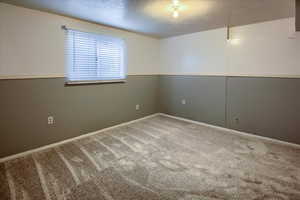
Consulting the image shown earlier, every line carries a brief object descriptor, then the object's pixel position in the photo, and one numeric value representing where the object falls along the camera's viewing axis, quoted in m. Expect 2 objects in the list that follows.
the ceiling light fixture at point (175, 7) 2.26
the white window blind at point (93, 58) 3.06
